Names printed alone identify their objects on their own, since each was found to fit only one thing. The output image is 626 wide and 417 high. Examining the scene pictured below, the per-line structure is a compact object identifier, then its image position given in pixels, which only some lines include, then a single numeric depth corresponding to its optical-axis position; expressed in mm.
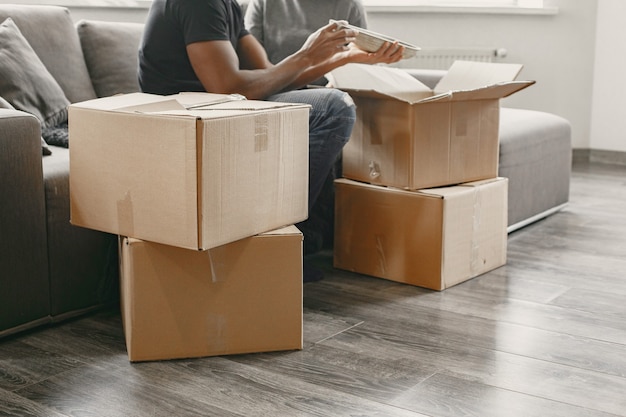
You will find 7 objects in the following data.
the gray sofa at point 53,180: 1929
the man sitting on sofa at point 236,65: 2197
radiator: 4445
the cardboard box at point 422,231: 2391
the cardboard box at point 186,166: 1701
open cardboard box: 2385
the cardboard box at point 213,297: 1834
